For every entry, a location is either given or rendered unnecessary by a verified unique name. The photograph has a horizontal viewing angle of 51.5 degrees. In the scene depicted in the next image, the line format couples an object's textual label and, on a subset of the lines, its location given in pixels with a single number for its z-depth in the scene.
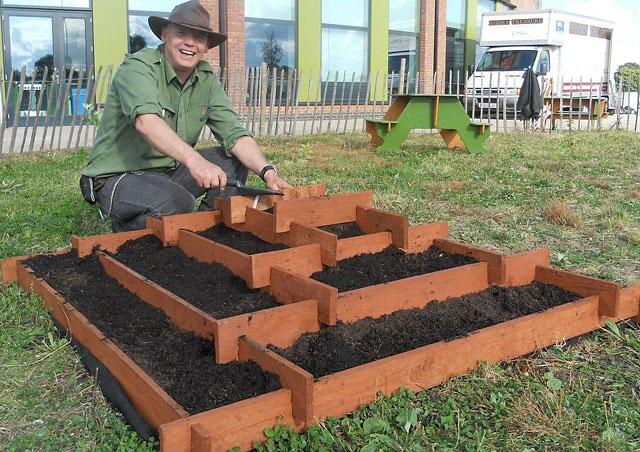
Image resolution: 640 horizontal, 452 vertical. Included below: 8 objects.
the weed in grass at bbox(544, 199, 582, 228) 5.57
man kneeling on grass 4.21
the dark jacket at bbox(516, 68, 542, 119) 16.50
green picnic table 10.52
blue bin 15.48
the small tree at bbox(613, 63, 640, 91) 35.97
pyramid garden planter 2.32
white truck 22.72
